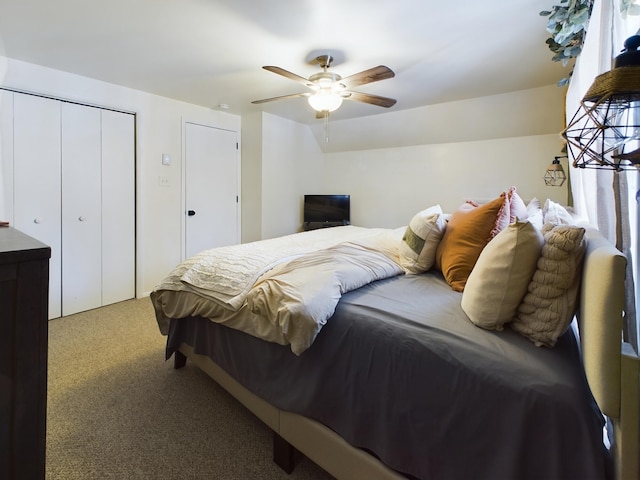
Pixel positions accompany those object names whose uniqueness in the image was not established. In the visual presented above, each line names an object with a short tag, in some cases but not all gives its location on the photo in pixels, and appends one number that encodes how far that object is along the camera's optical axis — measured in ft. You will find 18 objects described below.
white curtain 3.55
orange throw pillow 5.17
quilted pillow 3.21
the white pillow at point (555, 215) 5.03
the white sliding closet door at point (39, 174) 9.04
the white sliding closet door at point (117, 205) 10.75
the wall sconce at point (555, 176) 10.01
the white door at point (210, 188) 12.89
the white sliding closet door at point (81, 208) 9.96
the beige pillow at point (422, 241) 5.86
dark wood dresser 2.17
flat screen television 15.89
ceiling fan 7.68
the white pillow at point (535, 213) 5.22
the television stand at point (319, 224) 15.81
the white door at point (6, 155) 8.70
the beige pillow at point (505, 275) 3.43
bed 2.58
